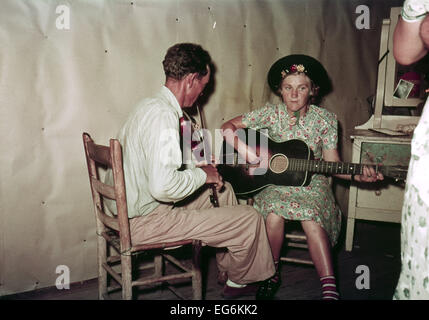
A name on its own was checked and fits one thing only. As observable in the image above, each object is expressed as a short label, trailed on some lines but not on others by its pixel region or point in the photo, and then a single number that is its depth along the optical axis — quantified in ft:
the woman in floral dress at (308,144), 7.25
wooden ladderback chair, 5.43
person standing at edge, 3.70
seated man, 5.57
